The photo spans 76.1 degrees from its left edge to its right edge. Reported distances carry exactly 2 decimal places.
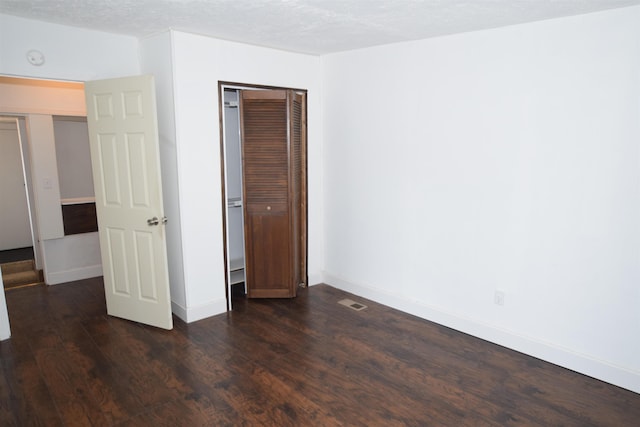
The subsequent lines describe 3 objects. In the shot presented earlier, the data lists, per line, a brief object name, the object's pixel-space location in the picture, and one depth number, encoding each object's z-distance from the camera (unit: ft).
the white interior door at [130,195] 10.70
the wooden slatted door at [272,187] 12.59
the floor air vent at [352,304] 12.80
